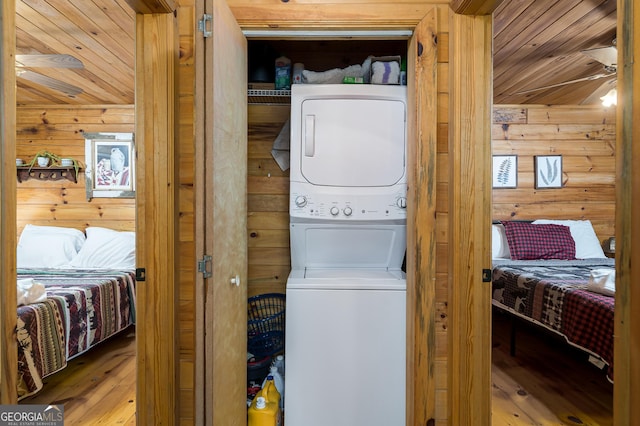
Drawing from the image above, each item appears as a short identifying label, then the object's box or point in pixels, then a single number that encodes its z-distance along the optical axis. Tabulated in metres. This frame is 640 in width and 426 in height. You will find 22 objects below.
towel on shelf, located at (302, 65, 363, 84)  2.09
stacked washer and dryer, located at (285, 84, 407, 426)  1.79
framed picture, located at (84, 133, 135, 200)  3.81
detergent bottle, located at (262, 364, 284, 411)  1.98
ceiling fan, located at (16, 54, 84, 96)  2.30
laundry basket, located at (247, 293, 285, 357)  2.14
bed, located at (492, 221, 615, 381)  2.08
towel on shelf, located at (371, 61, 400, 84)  2.03
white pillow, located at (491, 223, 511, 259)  3.56
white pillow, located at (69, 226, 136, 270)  3.42
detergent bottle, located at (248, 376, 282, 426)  1.79
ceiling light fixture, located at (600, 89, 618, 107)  2.81
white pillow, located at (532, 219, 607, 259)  3.59
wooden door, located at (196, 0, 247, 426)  1.22
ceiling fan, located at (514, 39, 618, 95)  2.16
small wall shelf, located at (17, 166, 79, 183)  3.85
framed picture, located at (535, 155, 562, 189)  3.84
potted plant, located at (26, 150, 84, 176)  3.78
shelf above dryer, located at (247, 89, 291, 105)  2.14
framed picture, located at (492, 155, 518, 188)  3.83
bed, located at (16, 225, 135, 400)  2.10
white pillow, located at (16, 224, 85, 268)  3.48
